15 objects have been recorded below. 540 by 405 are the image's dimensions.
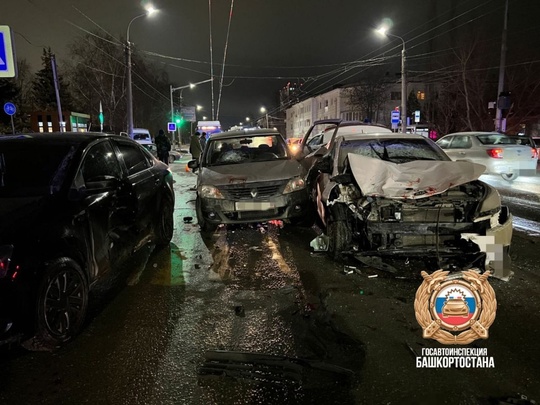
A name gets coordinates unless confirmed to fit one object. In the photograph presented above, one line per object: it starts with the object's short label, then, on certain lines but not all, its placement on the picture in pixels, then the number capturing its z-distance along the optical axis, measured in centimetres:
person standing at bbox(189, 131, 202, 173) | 1623
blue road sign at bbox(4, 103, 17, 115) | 1679
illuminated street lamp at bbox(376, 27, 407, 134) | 2492
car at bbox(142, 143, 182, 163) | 2512
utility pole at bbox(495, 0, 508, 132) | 1936
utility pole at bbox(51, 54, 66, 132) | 2105
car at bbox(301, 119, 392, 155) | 1117
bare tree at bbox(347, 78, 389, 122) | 6056
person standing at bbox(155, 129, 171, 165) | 1716
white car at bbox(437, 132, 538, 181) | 1254
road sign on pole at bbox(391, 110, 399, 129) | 2790
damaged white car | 433
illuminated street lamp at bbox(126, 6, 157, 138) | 2130
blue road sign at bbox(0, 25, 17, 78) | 906
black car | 282
